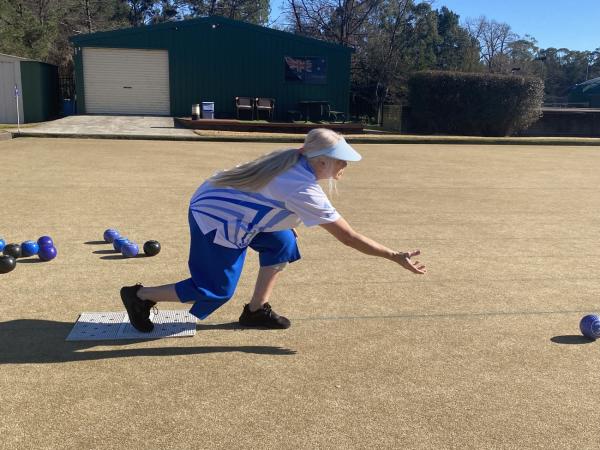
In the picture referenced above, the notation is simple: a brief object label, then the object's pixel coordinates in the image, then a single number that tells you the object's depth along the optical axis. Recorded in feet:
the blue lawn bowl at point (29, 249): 17.08
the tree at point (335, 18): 123.75
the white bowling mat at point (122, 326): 12.10
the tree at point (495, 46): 192.19
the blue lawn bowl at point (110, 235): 19.02
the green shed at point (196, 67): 84.17
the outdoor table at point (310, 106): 87.45
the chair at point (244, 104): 85.25
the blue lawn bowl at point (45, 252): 17.06
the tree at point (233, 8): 167.43
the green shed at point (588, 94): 157.28
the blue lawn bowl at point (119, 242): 17.92
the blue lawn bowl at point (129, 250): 17.61
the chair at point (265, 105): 85.97
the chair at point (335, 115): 88.69
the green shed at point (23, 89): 76.43
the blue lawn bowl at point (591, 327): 12.54
